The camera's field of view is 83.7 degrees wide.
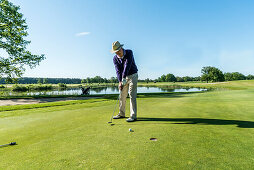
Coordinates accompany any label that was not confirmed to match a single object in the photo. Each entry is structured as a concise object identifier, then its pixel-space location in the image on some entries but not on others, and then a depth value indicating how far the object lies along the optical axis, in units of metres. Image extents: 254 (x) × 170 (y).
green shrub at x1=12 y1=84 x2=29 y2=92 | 50.22
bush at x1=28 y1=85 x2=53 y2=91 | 64.39
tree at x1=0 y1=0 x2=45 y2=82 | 16.62
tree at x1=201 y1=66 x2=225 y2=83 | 82.88
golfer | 4.59
